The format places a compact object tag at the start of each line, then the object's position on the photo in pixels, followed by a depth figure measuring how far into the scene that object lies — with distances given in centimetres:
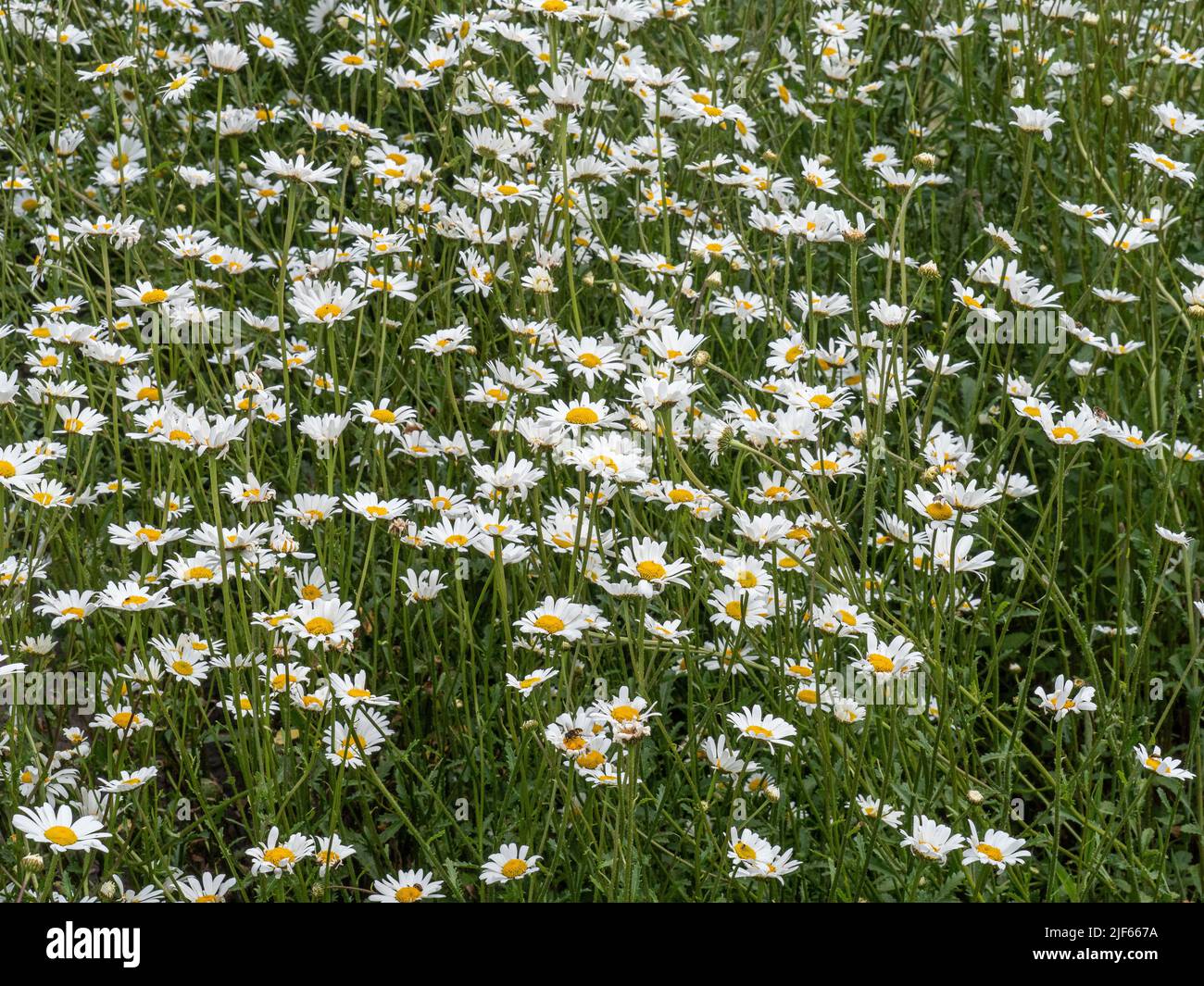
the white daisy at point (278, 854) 212
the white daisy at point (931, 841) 210
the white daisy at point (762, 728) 223
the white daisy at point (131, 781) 219
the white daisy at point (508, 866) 215
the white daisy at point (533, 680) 218
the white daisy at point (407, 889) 218
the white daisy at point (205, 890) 221
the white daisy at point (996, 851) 211
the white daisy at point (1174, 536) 244
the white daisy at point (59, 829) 195
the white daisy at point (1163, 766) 224
